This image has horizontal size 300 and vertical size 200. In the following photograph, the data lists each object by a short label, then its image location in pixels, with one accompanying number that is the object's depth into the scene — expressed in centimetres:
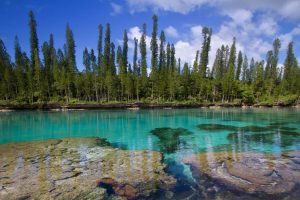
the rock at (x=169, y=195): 663
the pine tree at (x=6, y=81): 4862
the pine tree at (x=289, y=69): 6500
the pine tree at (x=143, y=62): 5569
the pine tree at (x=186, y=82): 5766
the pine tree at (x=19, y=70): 4928
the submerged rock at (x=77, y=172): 685
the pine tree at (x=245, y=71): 7379
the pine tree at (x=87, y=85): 5256
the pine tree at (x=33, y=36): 5638
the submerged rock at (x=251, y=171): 716
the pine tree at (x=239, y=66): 7169
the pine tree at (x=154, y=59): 5603
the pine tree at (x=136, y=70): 5462
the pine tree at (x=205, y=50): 6669
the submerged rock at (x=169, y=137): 1356
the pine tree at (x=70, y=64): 5203
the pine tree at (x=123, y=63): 5397
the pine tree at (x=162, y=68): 5538
